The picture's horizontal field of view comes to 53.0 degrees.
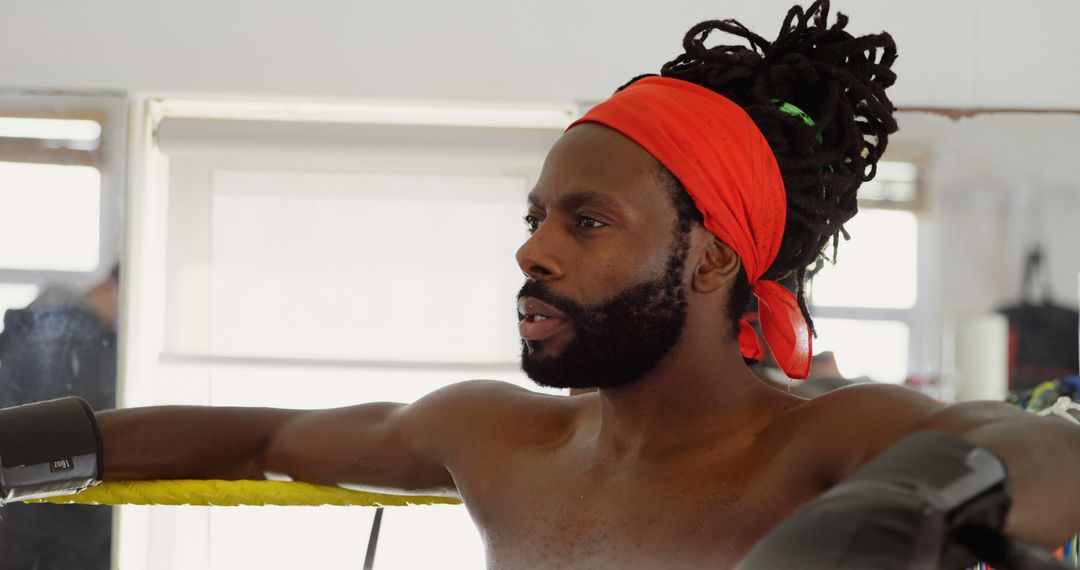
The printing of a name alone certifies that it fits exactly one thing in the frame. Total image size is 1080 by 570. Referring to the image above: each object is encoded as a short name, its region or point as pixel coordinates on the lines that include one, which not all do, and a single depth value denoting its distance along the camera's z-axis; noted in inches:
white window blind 117.5
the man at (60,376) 110.9
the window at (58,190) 111.0
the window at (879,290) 111.7
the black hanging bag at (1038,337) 111.7
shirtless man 42.0
